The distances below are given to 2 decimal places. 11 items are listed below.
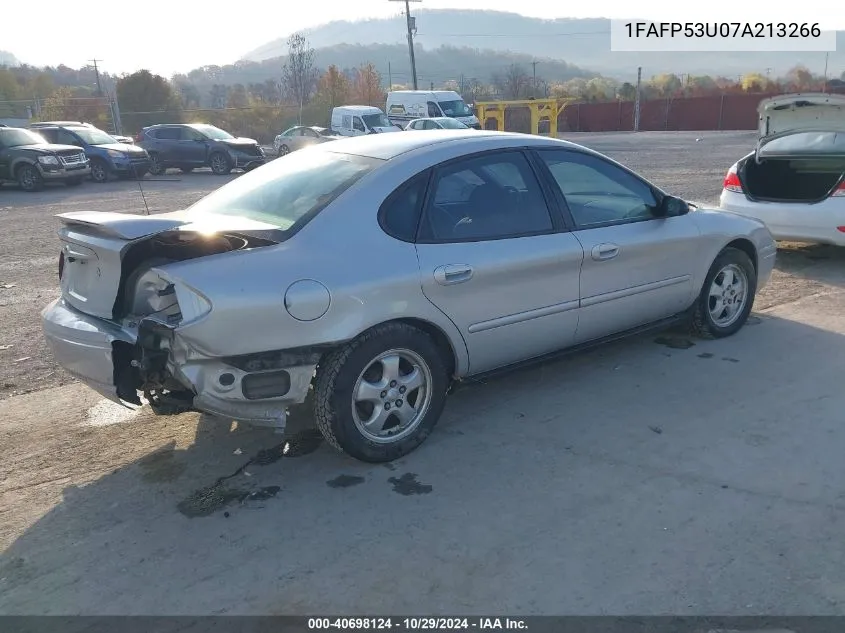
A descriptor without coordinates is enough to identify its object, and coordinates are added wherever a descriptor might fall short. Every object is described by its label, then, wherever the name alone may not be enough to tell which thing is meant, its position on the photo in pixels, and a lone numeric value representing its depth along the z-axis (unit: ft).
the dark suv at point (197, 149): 72.38
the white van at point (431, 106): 99.96
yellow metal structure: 110.32
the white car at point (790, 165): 24.67
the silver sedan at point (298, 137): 85.30
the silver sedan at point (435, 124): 80.47
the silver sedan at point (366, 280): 10.99
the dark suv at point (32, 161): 59.41
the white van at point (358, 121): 87.20
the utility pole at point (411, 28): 137.54
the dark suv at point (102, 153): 65.98
